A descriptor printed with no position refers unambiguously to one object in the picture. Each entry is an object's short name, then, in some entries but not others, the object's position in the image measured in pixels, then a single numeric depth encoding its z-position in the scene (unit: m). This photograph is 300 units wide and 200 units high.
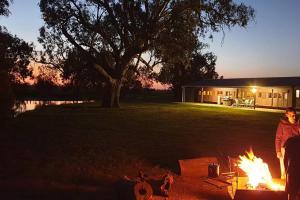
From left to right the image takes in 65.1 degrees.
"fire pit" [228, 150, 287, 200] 4.44
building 23.03
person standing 4.72
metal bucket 5.47
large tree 19.27
